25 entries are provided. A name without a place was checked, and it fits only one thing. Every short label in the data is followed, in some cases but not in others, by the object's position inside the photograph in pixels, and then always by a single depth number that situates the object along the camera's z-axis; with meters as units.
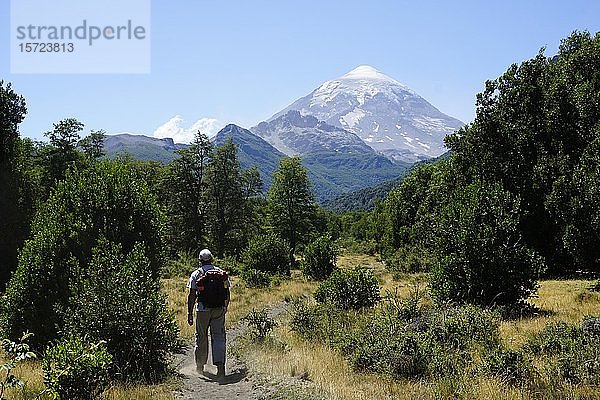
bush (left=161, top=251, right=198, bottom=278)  33.99
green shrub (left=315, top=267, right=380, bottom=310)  15.95
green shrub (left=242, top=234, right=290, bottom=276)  31.39
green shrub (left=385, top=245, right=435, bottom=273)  36.31
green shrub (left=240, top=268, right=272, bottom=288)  27.25
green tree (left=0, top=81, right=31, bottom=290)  28.23
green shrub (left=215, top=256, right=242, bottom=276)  38.03
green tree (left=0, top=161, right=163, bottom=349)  11.92
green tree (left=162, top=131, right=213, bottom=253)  47.44
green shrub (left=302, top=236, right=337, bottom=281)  31.08
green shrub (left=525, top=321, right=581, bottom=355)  8.89
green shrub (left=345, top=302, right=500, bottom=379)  8.32
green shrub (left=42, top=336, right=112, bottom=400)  6.42
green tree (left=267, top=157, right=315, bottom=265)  49.72
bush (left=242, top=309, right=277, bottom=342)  11.57
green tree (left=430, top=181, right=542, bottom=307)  15.46
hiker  9.04
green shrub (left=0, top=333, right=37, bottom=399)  3.95
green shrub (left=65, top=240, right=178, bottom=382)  8.48
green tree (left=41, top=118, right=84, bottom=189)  40.53
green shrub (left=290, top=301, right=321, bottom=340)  12.02
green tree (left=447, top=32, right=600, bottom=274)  26.88
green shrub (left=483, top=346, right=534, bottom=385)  7.39
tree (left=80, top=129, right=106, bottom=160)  48.81
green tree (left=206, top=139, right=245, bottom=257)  47.91
